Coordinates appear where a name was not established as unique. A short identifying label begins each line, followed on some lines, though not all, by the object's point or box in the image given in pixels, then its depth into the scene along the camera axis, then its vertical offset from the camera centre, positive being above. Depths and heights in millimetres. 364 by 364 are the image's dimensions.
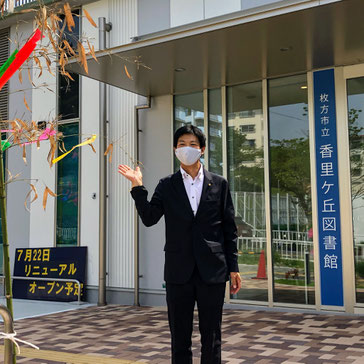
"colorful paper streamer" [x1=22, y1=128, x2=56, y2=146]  1911 +353
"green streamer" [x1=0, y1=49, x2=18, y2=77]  1641 +538
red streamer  1688 +565
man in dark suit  3051 -122
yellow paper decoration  2171 +369
